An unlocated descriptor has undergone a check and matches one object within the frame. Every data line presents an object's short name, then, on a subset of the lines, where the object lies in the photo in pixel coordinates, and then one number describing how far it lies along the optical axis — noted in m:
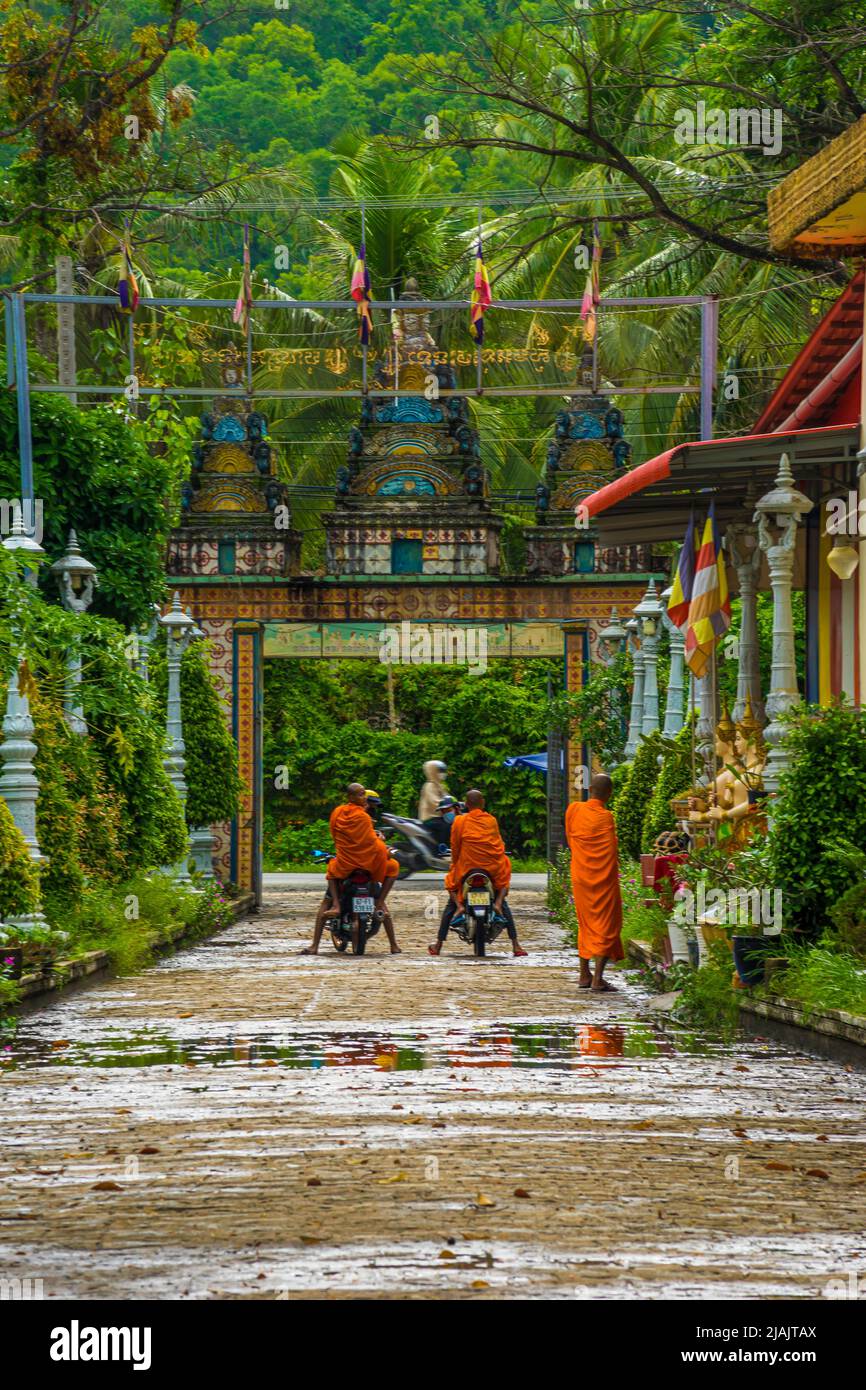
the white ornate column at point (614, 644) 26.06
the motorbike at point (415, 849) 34.66
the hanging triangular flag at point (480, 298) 26.63
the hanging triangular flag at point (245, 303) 26.71
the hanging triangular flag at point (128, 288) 25.33
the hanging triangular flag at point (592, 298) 26.56
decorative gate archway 27.00
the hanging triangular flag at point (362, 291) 27.41
